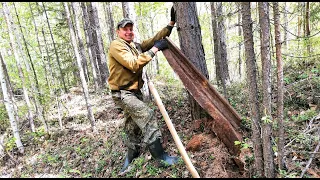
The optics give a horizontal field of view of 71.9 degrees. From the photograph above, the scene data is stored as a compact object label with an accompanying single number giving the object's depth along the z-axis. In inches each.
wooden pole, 136.7
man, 159.3
